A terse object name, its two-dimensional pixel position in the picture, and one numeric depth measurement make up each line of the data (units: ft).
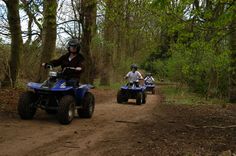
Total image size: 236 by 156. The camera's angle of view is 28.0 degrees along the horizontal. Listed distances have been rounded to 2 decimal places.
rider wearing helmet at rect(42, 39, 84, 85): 44.64
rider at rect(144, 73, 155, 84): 121.70
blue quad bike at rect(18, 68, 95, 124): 41.10
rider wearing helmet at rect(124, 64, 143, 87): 77.07
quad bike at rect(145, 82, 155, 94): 119.85
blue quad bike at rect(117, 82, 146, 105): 74.49
